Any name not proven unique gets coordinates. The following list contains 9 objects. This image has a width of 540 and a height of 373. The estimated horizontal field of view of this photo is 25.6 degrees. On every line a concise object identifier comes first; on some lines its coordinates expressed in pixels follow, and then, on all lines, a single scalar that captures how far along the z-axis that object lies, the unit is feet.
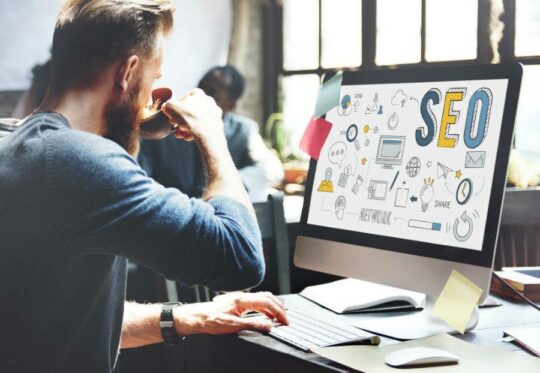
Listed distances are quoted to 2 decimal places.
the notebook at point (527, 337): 6.02
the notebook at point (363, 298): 6.97
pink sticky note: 7.26
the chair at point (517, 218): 10.48
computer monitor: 6.29
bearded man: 5.80
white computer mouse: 5.72
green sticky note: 7.22
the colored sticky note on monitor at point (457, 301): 6.23
